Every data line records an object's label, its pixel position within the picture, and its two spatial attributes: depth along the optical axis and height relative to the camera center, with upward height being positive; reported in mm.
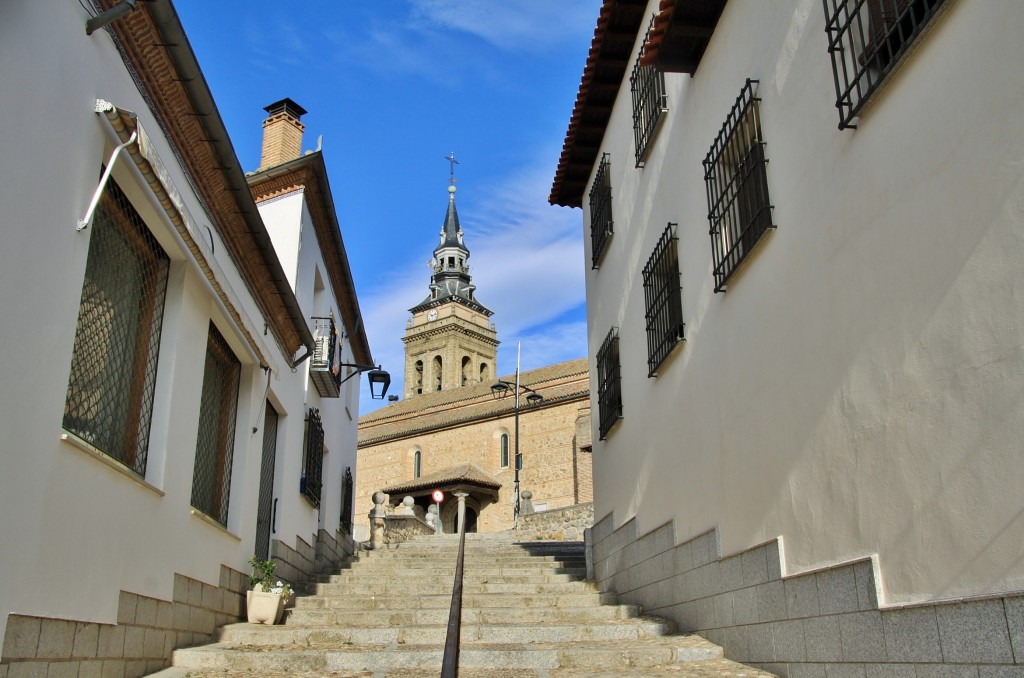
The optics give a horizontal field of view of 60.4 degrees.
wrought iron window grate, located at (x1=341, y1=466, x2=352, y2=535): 16703 +2444
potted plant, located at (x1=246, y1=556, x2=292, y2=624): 8094 +294
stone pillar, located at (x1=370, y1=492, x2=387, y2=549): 17562 +2124
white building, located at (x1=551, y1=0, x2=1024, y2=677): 3549 +1550
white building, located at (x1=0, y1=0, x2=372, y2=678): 4242 +1841
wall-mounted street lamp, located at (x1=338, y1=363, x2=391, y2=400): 14500 +4045
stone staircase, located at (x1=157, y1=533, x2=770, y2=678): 6215 -40
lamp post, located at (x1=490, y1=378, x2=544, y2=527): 36906 +10203
